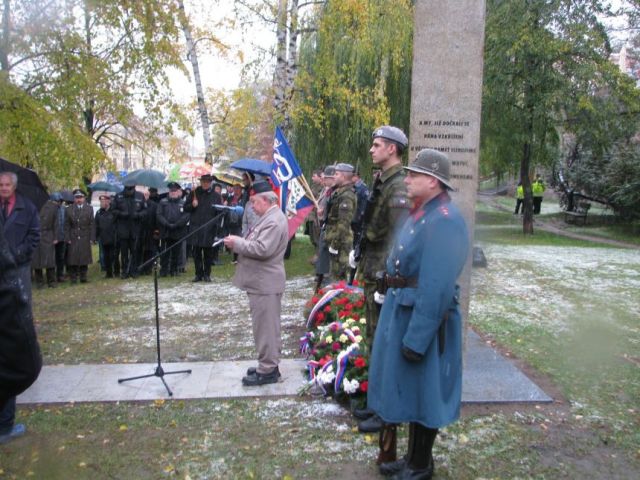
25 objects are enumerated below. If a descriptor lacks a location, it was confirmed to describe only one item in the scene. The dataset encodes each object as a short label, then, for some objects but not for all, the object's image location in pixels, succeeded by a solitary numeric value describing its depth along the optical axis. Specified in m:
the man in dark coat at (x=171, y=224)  12.89
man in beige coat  5.33
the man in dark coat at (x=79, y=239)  12.26
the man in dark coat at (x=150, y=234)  13.03
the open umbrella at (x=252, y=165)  8.03
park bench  25.12
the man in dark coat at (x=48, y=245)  11.64
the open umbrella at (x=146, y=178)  13.59
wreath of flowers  5.12
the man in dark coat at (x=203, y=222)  11.95
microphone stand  5.69
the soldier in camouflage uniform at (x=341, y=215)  8.05
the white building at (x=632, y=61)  25.99
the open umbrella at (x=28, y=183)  5.42
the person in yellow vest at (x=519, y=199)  28.45
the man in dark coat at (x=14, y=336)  2.37
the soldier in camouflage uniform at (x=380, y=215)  4.60
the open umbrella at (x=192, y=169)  16.63
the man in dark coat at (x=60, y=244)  12.15
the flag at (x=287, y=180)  7.43
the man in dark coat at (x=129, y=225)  12.67
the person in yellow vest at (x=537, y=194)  29.52
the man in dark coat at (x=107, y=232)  12.65
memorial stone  5.00
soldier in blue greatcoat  3.37
